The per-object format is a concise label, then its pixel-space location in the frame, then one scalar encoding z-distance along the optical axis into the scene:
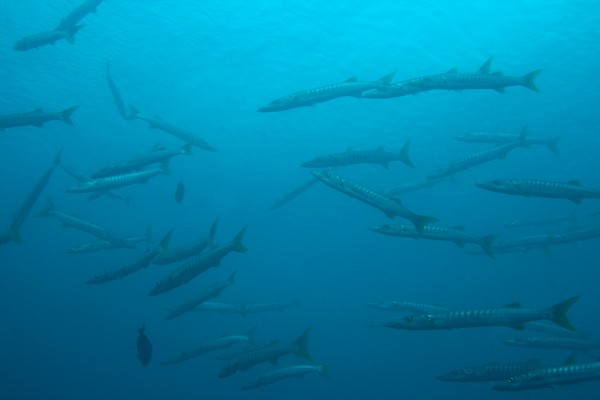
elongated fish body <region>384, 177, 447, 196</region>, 15.62
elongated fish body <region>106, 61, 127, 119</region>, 15.73
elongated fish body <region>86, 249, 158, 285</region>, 8.16
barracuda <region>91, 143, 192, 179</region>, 9.54
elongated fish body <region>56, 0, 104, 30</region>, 10.59
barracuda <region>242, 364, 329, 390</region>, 10.12
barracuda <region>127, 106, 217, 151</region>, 13.27
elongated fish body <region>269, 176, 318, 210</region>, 16.62
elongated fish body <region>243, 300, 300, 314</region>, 14.99
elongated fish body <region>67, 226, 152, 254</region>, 11.74
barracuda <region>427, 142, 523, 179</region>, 11.81
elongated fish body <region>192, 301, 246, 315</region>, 13.03
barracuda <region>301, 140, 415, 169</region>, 9.94
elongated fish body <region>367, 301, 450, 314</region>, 12.10
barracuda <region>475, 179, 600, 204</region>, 7.23
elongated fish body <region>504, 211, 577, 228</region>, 16.42
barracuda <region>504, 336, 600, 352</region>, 10.16
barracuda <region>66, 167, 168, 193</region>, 9.70
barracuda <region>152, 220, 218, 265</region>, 8.32
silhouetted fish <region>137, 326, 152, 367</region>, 7.07
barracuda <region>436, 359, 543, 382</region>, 7.07
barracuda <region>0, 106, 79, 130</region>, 9.66
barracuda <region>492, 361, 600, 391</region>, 6.23
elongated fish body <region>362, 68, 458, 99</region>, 9.04
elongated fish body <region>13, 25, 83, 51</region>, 10.38
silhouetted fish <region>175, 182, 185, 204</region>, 9.36
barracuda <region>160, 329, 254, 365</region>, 11.28
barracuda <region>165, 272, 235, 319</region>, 9.65
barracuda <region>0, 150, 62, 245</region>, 9.76
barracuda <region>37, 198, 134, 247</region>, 11.09
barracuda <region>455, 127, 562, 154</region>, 13.39
